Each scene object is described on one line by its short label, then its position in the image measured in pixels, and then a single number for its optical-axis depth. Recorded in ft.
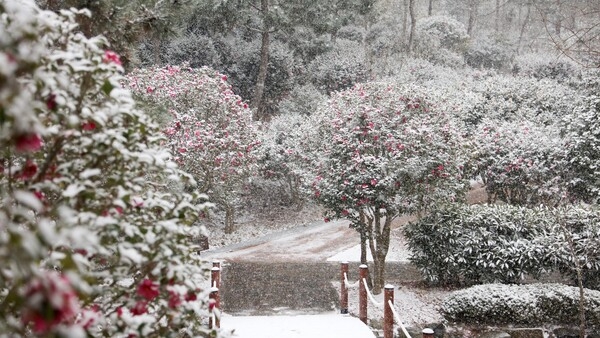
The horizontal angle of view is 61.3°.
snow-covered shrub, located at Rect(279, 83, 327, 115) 67.21
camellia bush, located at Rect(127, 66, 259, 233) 38.04
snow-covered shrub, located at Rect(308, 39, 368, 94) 74.54
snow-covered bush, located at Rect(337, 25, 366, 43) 87.81
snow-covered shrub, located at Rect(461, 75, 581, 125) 57.72
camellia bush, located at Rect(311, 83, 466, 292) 29.55
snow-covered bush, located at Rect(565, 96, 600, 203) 38.65
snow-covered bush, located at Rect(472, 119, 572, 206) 41.39
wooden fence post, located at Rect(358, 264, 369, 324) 25.14
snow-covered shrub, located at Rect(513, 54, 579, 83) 81.00
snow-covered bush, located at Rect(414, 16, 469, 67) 84.28
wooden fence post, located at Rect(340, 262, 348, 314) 27.30
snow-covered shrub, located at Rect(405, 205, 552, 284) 32.68
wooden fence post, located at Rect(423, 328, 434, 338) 15.70
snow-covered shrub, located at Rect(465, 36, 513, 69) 93.86
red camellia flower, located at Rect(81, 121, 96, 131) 8.78
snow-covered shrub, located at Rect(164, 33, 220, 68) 68.95
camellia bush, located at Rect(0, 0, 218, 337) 8.00
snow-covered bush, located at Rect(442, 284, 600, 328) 28.94
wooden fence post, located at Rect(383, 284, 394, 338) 20.66
